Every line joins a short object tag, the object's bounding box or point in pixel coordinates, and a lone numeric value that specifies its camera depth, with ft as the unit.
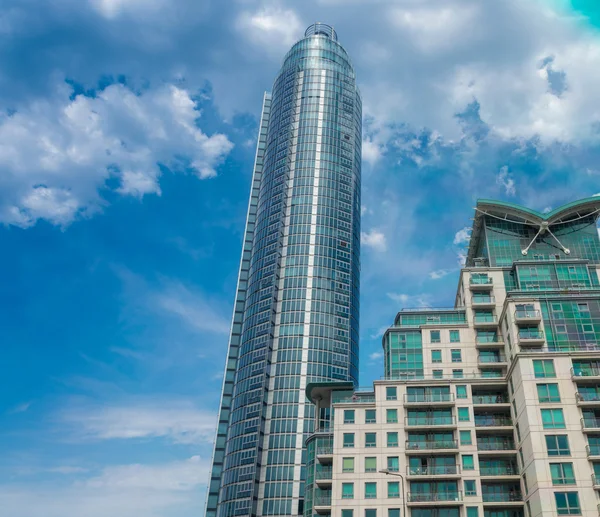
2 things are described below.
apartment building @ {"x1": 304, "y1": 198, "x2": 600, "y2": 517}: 247.91
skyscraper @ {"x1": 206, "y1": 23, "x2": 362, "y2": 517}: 427.74
